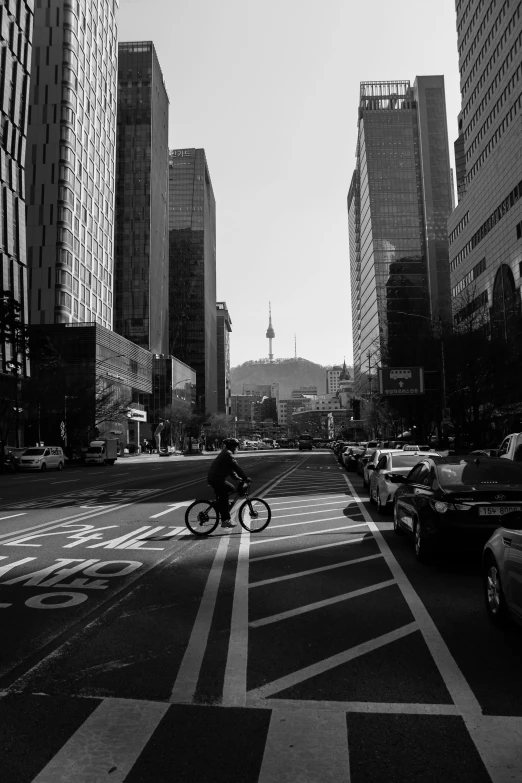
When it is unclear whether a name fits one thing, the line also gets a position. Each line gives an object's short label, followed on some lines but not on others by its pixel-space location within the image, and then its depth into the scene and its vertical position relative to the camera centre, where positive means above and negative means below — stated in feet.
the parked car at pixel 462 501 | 24.45 -2.94
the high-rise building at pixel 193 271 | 549.95 +161.11
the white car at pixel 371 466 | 55.41 -3.12
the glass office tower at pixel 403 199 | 455.63 +184.45
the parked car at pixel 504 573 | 15.39 -3.94
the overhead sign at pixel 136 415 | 301.59 +12.63
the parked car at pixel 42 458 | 128.98 -3.65
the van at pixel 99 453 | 155.43 -3.28
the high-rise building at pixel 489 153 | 201.77 +102.72
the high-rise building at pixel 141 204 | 388.57 +159.33
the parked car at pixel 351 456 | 106.11 -4.08
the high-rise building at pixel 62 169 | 251.80 +118.51
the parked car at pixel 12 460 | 129.49 -3.83
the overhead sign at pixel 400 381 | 131.95 +11.46
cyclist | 34.94 -2.13
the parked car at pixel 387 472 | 44.39 -2.98
